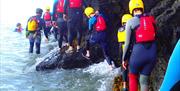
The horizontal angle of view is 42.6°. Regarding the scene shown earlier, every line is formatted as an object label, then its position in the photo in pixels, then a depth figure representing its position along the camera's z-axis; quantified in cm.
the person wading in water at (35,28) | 848
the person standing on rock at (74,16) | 681
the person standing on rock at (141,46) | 377
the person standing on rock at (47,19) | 1065
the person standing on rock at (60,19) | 759
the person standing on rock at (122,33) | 541
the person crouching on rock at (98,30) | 637
